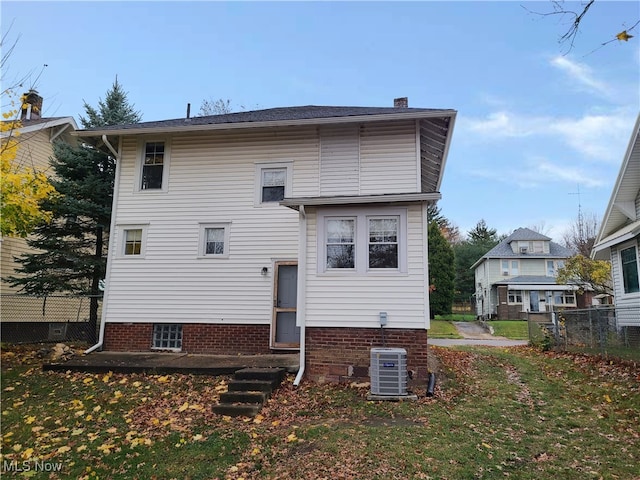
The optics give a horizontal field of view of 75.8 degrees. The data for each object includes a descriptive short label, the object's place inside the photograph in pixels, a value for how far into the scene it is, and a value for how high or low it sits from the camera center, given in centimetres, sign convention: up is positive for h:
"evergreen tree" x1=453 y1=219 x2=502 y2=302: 4469 +433
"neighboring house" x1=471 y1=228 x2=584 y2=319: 3281 +246
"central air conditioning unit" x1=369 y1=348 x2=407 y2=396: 716 -118
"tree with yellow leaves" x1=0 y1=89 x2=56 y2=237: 805 +219
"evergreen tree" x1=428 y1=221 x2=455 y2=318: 3075 +256
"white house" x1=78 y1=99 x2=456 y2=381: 1013 +255
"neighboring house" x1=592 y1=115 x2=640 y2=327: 1220 +251
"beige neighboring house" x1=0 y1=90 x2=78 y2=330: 1315 +544
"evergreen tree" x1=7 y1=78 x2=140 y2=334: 1210 +212
